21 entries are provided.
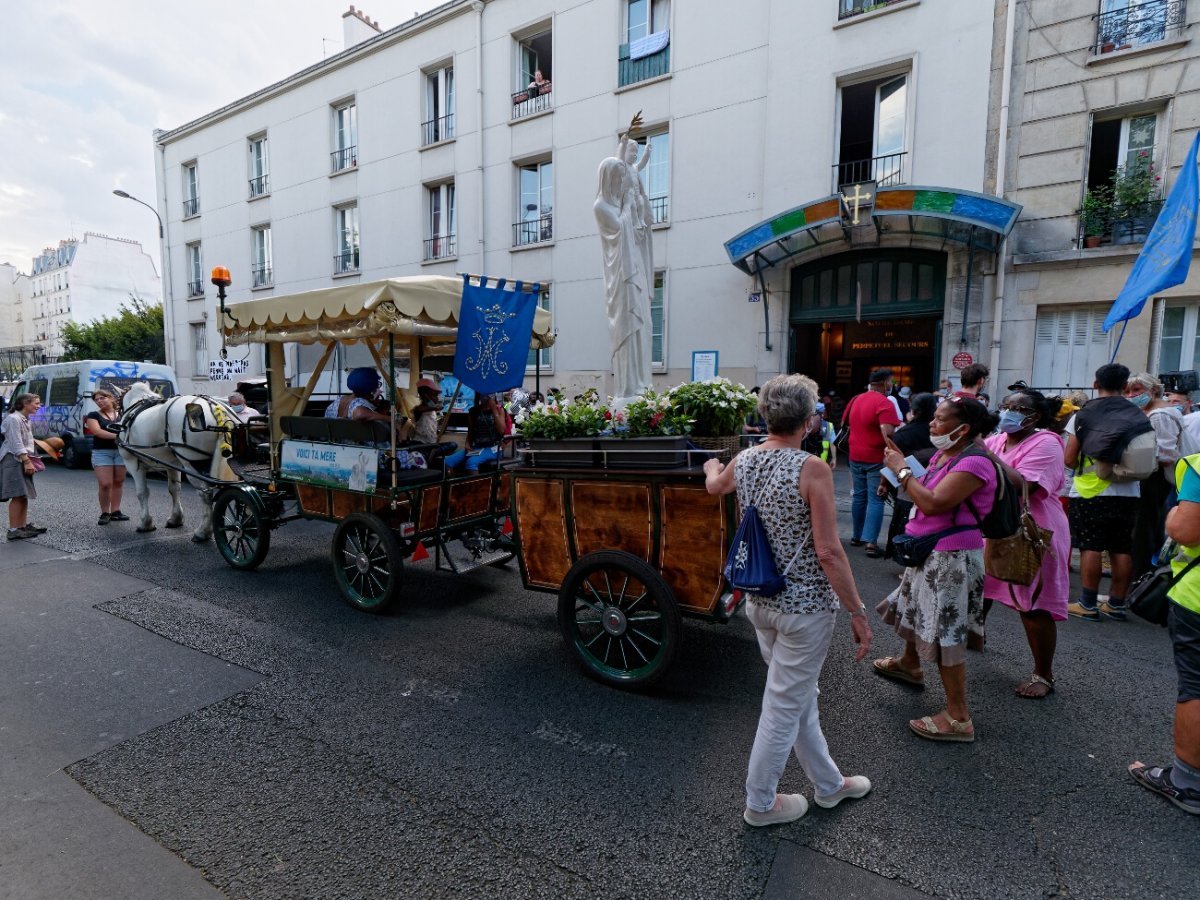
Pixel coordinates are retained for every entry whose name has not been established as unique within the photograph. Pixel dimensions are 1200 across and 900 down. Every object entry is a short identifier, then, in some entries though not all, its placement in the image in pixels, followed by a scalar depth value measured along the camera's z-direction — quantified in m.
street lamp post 23.02
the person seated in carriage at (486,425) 5.77
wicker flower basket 3.61
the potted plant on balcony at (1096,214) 9.52
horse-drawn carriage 3.49
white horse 7.29
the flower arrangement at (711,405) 3.66
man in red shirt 6.62
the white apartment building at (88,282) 54.75
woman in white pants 2.40
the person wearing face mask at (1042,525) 3.50
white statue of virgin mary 5.75
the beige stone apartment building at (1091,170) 9.16
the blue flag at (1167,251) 6.00
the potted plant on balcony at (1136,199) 9.18
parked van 12.58
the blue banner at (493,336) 4.63
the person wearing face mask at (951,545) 2.97
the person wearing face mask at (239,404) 10.14
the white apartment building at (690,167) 10.53
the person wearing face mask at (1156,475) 5.18
